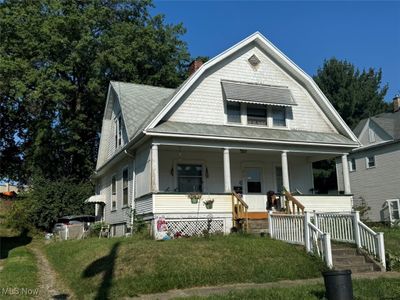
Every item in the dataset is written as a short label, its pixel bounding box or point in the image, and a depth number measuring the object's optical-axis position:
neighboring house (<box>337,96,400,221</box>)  29.70
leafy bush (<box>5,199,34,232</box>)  28.70
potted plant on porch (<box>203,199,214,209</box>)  16.69
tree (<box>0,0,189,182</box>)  32.03
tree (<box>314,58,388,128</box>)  43.50
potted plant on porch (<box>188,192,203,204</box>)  16.52
